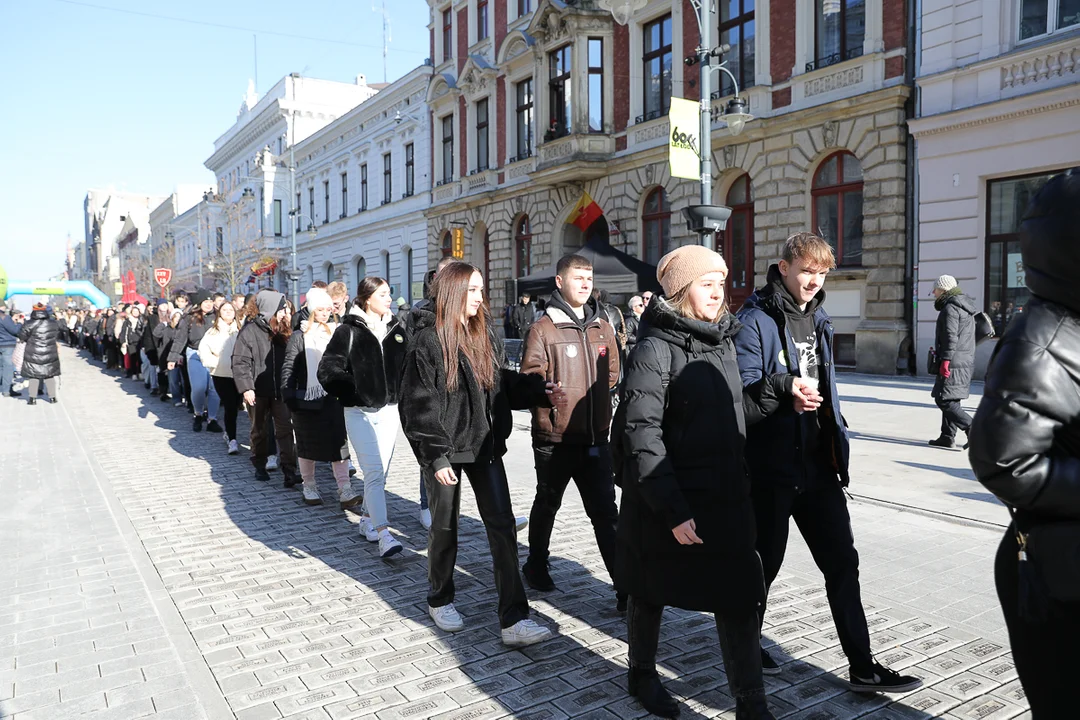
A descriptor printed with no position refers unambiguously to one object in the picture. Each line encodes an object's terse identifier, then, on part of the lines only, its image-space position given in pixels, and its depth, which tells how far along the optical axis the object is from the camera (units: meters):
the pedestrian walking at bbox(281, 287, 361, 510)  6.58
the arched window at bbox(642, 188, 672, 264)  22.22
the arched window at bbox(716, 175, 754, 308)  19.92
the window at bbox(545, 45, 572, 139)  25.26
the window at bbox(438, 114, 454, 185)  33.12
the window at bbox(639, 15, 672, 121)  22.38
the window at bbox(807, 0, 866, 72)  17.14
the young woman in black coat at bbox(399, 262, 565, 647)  4.02
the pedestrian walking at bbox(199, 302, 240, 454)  9.59
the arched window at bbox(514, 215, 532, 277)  28.19
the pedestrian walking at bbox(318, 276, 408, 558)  5.29
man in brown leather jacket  4.61
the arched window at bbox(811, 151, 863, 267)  17.28
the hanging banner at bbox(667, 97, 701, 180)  11.86
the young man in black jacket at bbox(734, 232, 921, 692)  3.37
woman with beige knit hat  3.00
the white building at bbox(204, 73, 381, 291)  52.31
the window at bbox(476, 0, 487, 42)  30.92
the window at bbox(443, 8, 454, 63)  33.47
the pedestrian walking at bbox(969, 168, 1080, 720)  1.80
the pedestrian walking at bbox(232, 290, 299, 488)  7.82
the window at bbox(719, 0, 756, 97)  19.75
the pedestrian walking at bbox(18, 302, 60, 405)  15.33
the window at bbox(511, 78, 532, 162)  28.05
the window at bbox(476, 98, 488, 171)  30.83
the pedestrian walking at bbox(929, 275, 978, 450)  8.74
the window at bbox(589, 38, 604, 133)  24.31
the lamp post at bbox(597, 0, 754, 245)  11.89
